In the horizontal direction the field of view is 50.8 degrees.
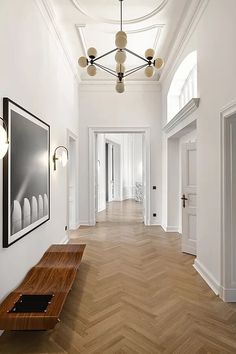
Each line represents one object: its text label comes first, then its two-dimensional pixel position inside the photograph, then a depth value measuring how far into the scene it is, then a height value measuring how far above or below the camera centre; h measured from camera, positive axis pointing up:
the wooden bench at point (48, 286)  2.04 -1.15
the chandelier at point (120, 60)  3.28 +1.73
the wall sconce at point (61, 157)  4.39 +0.40
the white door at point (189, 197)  4.55 -0.37
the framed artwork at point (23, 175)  2.45 +0.04
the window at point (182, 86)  4.98 +2.13
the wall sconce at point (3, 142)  2.01 +0.30
